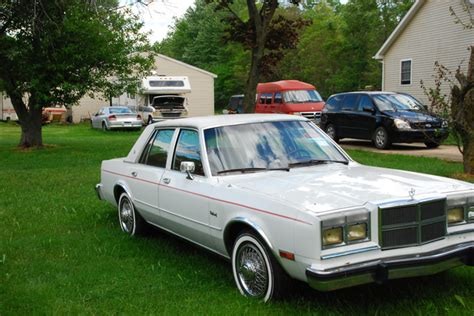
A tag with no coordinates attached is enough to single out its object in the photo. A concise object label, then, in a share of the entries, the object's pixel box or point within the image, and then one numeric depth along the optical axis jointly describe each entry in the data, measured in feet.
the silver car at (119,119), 95.91
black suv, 51.44
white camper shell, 104.01
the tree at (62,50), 52.90
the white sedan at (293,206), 12.78
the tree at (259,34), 63.93
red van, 80.48
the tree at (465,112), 32.07
